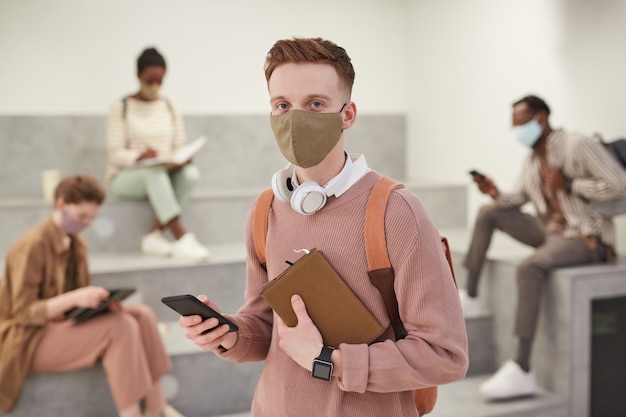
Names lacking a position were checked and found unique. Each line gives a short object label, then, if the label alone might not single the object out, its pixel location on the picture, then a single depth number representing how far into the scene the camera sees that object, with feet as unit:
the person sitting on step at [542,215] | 10.85
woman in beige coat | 9.31
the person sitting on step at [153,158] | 13.35
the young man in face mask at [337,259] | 3.96
